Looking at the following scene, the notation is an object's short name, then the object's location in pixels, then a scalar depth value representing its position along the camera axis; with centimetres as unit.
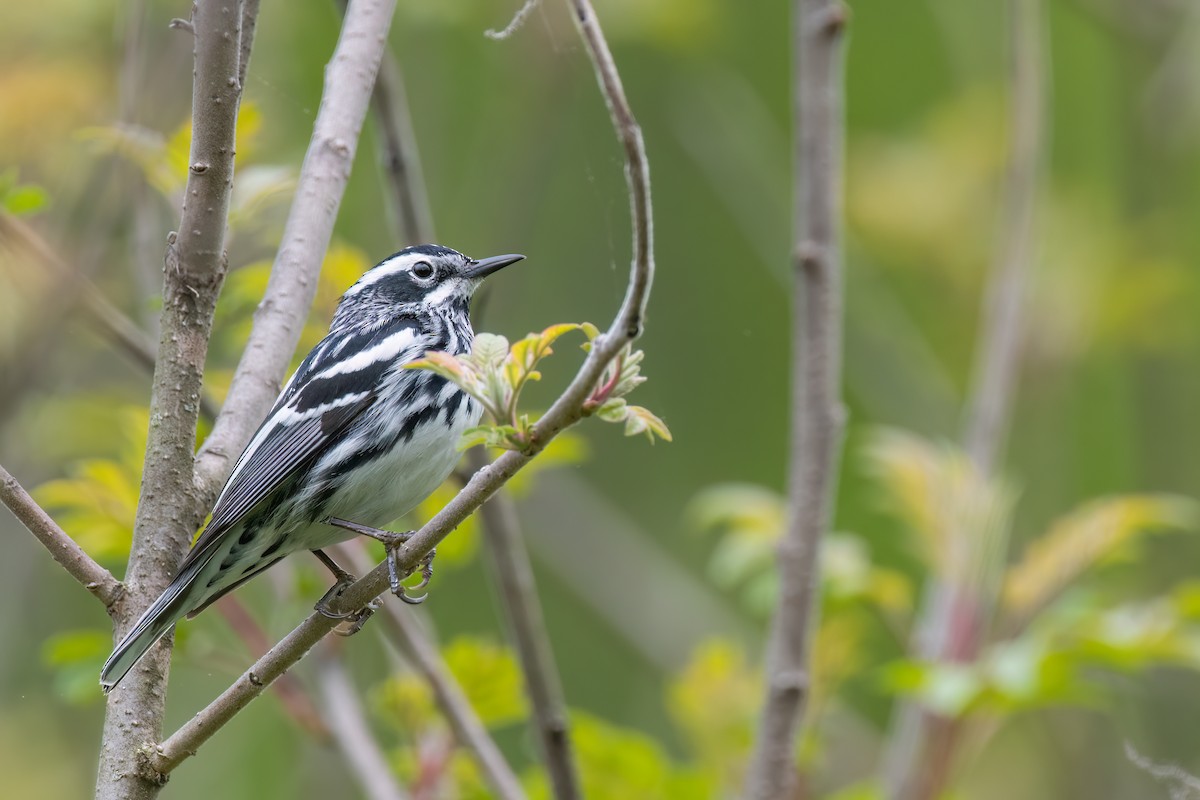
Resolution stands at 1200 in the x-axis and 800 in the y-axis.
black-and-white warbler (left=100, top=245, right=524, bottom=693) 644
